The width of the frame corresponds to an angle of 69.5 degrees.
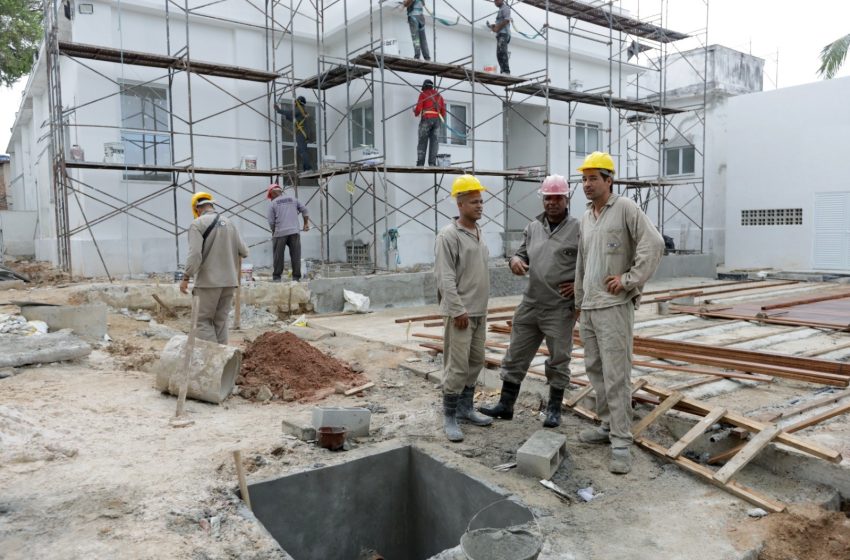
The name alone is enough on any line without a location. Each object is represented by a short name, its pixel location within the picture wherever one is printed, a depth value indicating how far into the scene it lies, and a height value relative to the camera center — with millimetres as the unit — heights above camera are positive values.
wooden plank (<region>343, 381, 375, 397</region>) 5928 -1309
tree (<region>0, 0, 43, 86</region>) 20922 +7786
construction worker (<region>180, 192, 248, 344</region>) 6379 -100
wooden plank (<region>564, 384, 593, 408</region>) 5043 -1183
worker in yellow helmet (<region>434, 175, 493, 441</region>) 4516 -268
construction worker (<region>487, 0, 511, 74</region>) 13953 +5140
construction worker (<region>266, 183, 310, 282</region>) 10531 +549
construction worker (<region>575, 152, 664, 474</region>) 3984 -164
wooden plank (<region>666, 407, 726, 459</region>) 4047 -1210
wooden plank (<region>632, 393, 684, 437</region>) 4355 -1152
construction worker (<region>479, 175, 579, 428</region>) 4578 -295
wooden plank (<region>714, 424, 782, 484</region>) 3748 -1260
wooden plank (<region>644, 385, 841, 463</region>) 3680 -1166
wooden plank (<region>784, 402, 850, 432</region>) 4166 -1175
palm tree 19438 +6242
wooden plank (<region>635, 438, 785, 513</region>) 3492 -1412
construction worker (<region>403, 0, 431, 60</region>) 12625 +4797
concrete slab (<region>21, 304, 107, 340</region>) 7273 -714
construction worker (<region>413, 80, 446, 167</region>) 12586 +2888
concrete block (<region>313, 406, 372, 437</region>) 4641 -1247
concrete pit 3871 -1689
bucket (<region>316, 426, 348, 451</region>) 4473 -1341
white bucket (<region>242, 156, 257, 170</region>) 12508 +1925
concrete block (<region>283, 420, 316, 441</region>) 4633 -1326
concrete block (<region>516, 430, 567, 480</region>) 3910 -1305
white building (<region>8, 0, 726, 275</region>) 11555 +2949
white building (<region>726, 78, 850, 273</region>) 16984 +2159
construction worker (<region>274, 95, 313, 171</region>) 13266 +2877
